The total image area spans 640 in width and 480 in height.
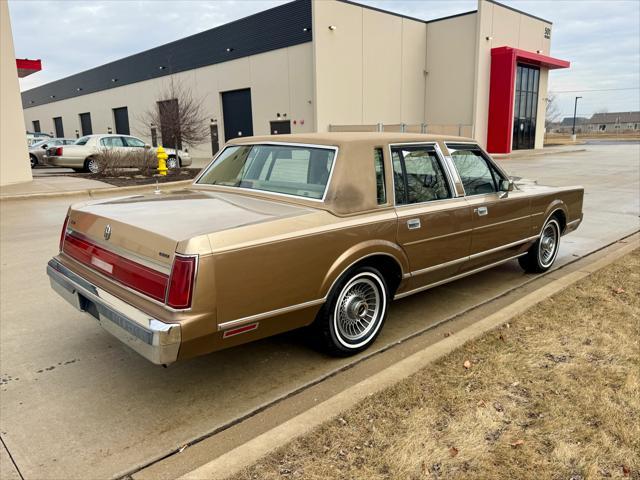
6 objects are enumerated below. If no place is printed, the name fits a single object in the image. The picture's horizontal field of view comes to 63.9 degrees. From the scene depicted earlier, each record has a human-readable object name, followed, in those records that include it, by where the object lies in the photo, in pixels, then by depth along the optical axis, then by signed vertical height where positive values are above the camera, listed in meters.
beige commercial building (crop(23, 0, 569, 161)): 28.11 +3.29
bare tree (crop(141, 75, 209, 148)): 29.66 +0.75
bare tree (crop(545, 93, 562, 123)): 89.16 +1.74
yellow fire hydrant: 17.24 -1.08
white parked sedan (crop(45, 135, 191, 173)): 18.27 -0.67
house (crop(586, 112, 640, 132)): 121.94 -0.58
